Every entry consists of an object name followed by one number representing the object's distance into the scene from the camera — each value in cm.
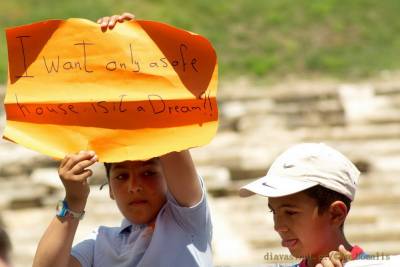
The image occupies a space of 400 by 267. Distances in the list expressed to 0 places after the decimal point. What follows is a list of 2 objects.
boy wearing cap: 657
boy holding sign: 680
